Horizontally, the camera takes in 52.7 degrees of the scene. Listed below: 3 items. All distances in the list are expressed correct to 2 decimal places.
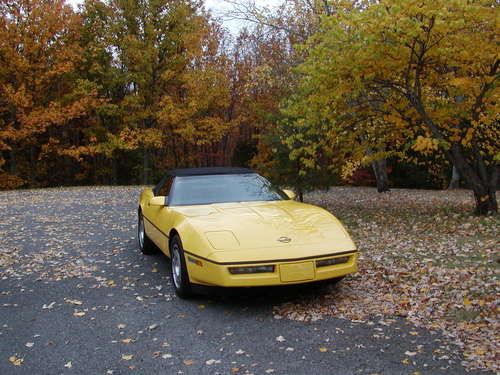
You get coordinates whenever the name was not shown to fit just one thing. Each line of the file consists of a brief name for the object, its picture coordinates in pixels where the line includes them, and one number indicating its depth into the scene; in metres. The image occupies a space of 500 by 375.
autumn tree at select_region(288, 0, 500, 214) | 7.74
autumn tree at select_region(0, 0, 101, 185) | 23.12
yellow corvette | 4.71
